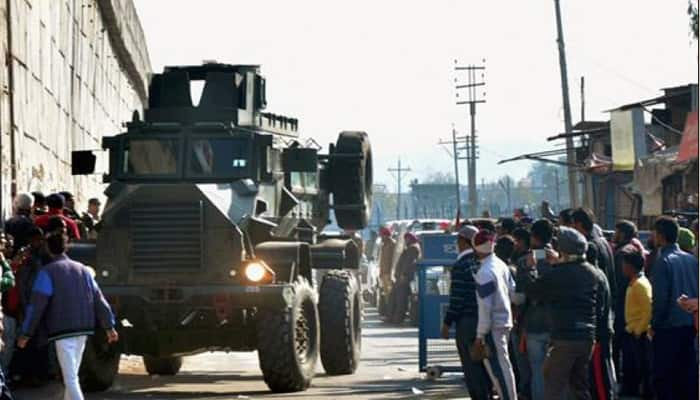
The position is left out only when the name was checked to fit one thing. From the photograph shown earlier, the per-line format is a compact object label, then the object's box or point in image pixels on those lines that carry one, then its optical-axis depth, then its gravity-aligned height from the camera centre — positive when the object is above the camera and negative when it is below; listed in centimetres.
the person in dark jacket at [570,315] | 1457 -45
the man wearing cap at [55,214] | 1888 +57
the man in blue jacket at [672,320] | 1567 -54
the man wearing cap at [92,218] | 2136 +62
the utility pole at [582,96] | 9281 +854
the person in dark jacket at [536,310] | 1619 -45
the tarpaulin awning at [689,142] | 2880 +190
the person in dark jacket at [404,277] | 3597 -28
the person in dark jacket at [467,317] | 1605 -49
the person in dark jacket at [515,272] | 1697 -10
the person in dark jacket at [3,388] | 1492 -98
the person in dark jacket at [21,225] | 1807 +47
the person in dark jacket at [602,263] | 1619 -3
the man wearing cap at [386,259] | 4008 +11
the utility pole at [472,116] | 10169 +829
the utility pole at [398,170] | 18131 +948
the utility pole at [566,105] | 5509 +488
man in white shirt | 1577 -54
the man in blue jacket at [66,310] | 1517 -34
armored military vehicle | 1941 +27
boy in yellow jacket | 1689 -49
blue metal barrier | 2127 -42
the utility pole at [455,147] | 12950 +858
